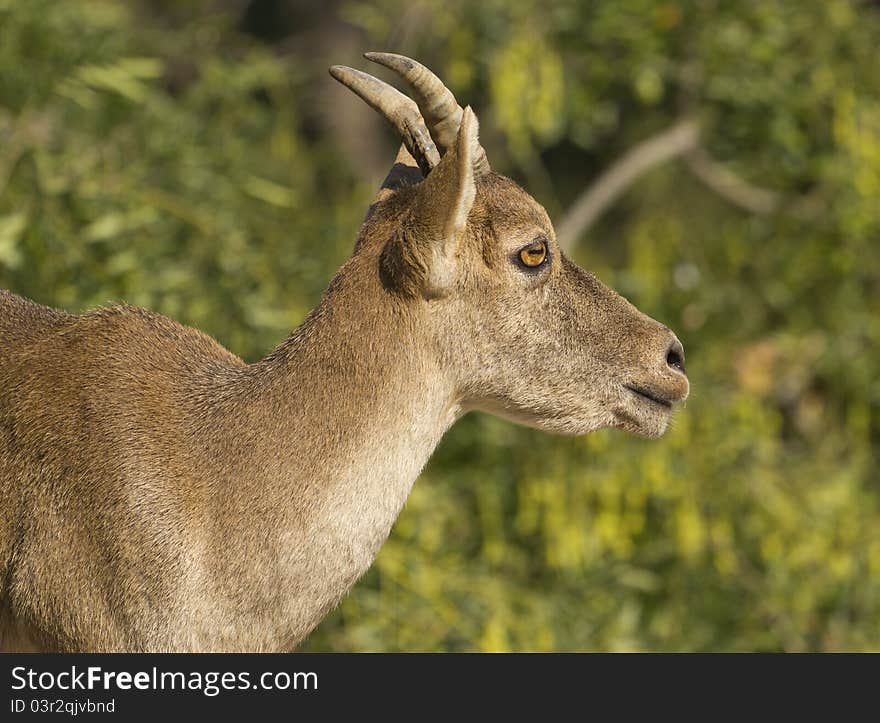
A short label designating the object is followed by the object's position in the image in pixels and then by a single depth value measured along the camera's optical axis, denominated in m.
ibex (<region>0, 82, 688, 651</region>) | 9.73
